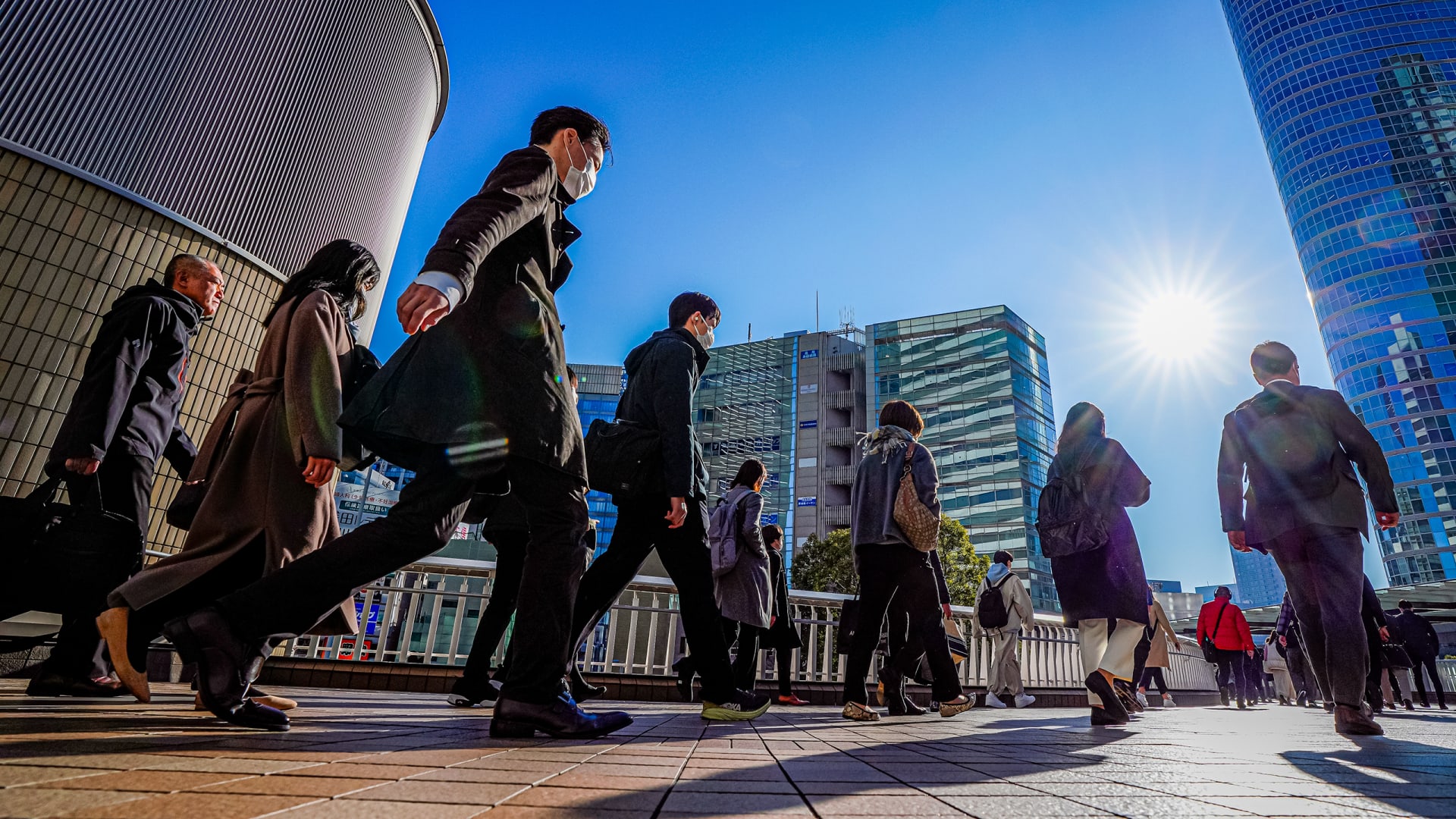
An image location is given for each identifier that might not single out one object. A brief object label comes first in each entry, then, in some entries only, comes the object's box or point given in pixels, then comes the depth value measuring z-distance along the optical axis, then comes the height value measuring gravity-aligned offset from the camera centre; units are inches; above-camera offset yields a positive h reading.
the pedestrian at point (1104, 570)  164.6 +25.0
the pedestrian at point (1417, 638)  474.0 +38.6
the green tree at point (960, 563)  1309.1 +200.3
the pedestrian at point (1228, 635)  411.8 +29.3
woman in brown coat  97.9 +20.9
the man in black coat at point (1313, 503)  138.8 +38.0
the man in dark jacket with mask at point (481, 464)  81.9 +21.2
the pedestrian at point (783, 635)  252.4 +9.1
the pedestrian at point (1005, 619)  324.2 +24.1
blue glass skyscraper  2625.5 +1811.4
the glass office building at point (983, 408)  2219.5 +843.6
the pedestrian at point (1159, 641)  351.9 +21.0
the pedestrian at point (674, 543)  130.4 +20.1
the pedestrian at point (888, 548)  176.4 +29.1
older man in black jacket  119.6 +36.8
